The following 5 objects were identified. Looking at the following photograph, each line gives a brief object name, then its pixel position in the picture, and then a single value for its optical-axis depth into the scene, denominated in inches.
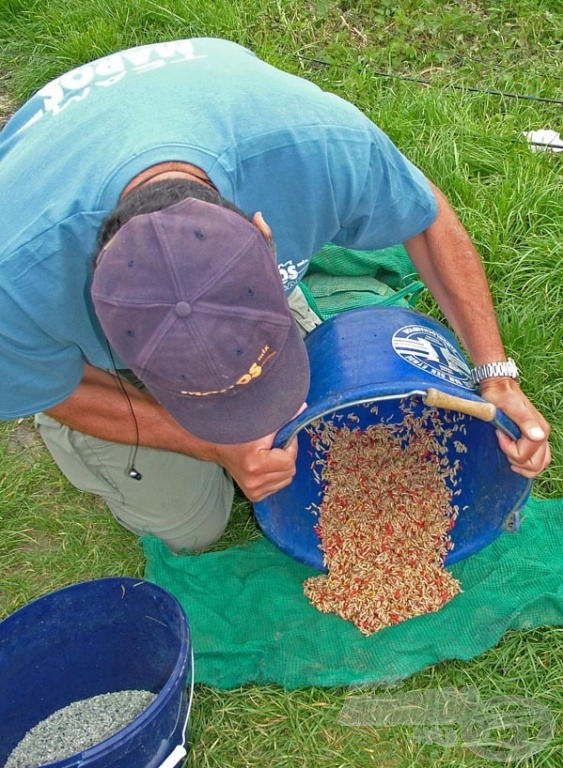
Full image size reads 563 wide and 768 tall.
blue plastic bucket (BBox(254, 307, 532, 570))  80.6
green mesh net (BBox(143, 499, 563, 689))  97.8
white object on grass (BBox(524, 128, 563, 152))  135.2
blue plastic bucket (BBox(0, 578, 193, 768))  85.2
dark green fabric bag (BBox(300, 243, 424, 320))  119.1
